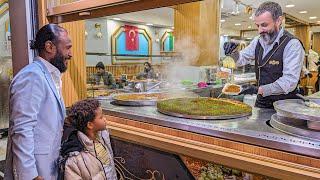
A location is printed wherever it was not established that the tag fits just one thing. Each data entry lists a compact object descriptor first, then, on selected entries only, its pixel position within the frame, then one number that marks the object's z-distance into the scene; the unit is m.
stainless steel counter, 1.27
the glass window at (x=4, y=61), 4.19
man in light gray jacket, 1.47
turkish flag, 10.68
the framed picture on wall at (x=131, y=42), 10.13
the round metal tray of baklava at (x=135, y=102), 2.31
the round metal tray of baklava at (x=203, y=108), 1.74
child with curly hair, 1.61
